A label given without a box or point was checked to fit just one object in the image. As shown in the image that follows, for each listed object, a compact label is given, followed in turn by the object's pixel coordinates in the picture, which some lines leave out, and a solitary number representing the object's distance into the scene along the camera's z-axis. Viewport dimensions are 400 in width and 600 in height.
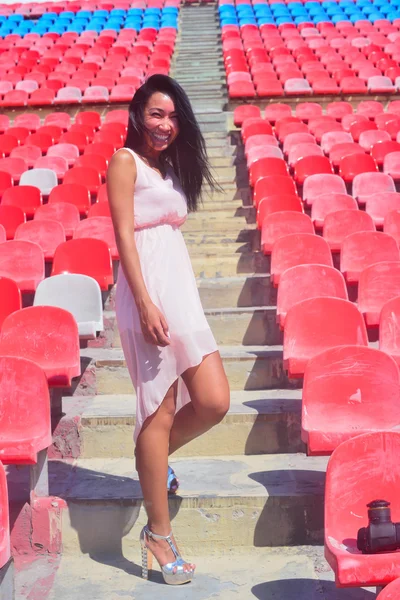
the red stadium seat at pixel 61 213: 5.83
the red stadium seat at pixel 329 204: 5.84
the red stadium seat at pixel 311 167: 6.82
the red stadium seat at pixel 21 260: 4.77
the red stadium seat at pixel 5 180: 6.91
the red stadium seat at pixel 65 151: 7.88
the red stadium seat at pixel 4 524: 2.11
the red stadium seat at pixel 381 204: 5.86
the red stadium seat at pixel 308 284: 4.14
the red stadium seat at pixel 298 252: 4.66
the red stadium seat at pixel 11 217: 5.85
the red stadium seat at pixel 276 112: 9.22
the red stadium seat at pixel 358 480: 2.40
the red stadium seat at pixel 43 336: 3.52
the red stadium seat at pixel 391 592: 1.67
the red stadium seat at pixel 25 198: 6.38
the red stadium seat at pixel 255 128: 8.34
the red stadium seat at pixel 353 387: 3.05
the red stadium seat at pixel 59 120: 9.38
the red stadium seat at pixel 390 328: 3.66
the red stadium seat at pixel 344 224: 5.34
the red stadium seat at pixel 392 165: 6.83
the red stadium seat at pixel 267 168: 6.79
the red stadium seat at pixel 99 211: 5.78
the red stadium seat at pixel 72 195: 6.29
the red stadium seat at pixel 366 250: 4.79
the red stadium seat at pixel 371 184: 6.40
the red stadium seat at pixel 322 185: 6.35
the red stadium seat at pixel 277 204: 5.70
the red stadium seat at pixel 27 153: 7.92
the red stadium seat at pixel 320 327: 3.59
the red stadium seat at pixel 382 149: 7.30
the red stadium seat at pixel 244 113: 9.02
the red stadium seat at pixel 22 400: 2.95
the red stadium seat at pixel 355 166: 6.91
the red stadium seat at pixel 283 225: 5.20
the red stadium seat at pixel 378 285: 4.25
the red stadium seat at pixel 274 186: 6.24
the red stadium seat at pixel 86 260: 4.65
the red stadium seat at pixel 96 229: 5.33
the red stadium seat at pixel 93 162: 7.32
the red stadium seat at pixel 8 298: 4.14
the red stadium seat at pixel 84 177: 6.83
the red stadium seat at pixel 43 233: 5.34
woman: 2.45
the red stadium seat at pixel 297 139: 7.81
